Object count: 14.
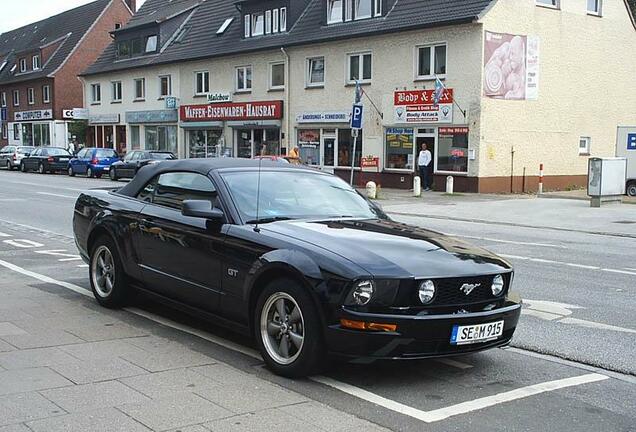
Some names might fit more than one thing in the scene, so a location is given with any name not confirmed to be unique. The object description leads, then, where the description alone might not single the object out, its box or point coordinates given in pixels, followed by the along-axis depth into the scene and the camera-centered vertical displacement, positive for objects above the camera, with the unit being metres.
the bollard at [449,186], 26.72 -1.34
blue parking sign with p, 23.63 +0.97
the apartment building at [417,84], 27.27 +2.67
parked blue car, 37.47 -0.79
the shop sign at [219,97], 37.47 +2.50
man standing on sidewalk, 27.89 -0.61
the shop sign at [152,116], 41.47 +1.71
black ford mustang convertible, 4.78 -0.86
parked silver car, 45.22 -0.61
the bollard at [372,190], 24.98 -1.42
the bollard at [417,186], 26.02 -1.33
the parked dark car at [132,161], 33.47 -0.70
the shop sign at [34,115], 56.23 +2.35
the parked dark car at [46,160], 40.88 -0.81
